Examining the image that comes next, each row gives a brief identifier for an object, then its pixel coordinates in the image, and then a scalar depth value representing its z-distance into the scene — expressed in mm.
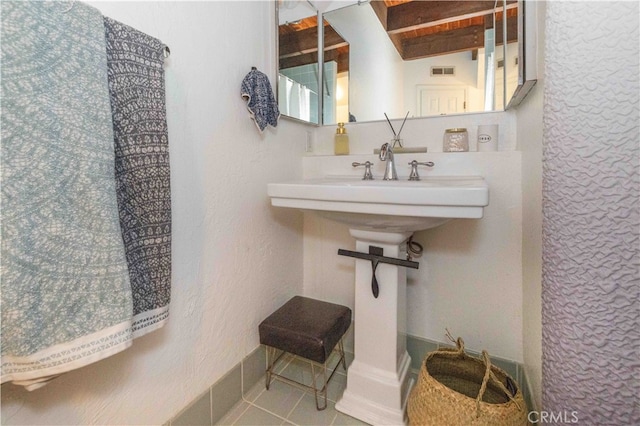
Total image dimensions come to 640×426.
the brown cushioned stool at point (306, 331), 952
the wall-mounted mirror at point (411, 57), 1100
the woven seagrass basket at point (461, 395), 741
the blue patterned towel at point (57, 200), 433
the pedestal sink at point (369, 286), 793
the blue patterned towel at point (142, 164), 589
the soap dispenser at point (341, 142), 1325
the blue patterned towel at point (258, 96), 999
